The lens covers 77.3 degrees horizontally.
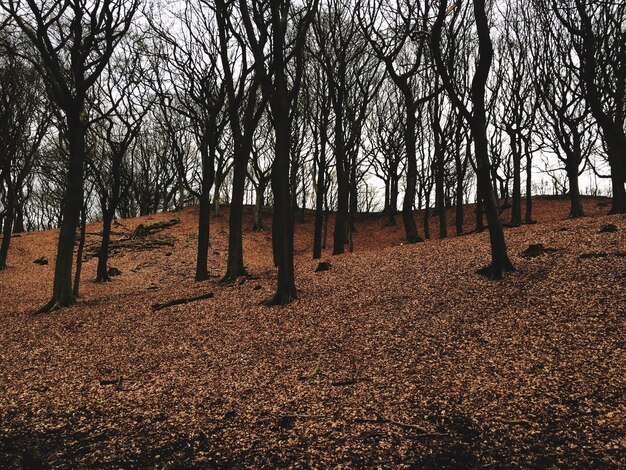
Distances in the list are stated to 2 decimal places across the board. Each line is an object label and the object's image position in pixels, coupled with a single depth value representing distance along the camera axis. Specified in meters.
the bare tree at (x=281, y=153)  9.63
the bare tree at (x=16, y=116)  17.59
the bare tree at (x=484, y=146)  8.88
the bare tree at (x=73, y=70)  11.35
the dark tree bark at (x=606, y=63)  12.45
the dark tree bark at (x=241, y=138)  13.42
